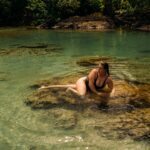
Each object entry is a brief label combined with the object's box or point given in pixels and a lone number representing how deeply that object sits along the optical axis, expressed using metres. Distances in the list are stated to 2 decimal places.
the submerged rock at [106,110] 4.56
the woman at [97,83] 5.77
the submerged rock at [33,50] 12.08
